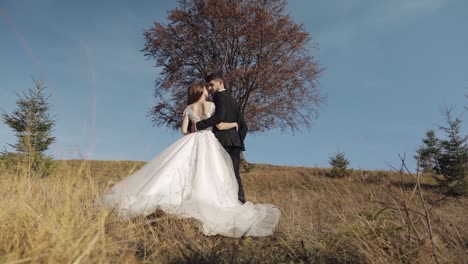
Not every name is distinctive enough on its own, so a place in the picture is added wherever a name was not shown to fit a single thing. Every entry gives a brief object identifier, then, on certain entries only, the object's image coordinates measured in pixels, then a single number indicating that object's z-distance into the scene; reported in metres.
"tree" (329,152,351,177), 18.96
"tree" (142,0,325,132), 20.34
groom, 5.54
